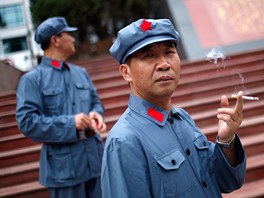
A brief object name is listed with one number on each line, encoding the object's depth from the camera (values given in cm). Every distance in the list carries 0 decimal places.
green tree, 1256
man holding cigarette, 114
